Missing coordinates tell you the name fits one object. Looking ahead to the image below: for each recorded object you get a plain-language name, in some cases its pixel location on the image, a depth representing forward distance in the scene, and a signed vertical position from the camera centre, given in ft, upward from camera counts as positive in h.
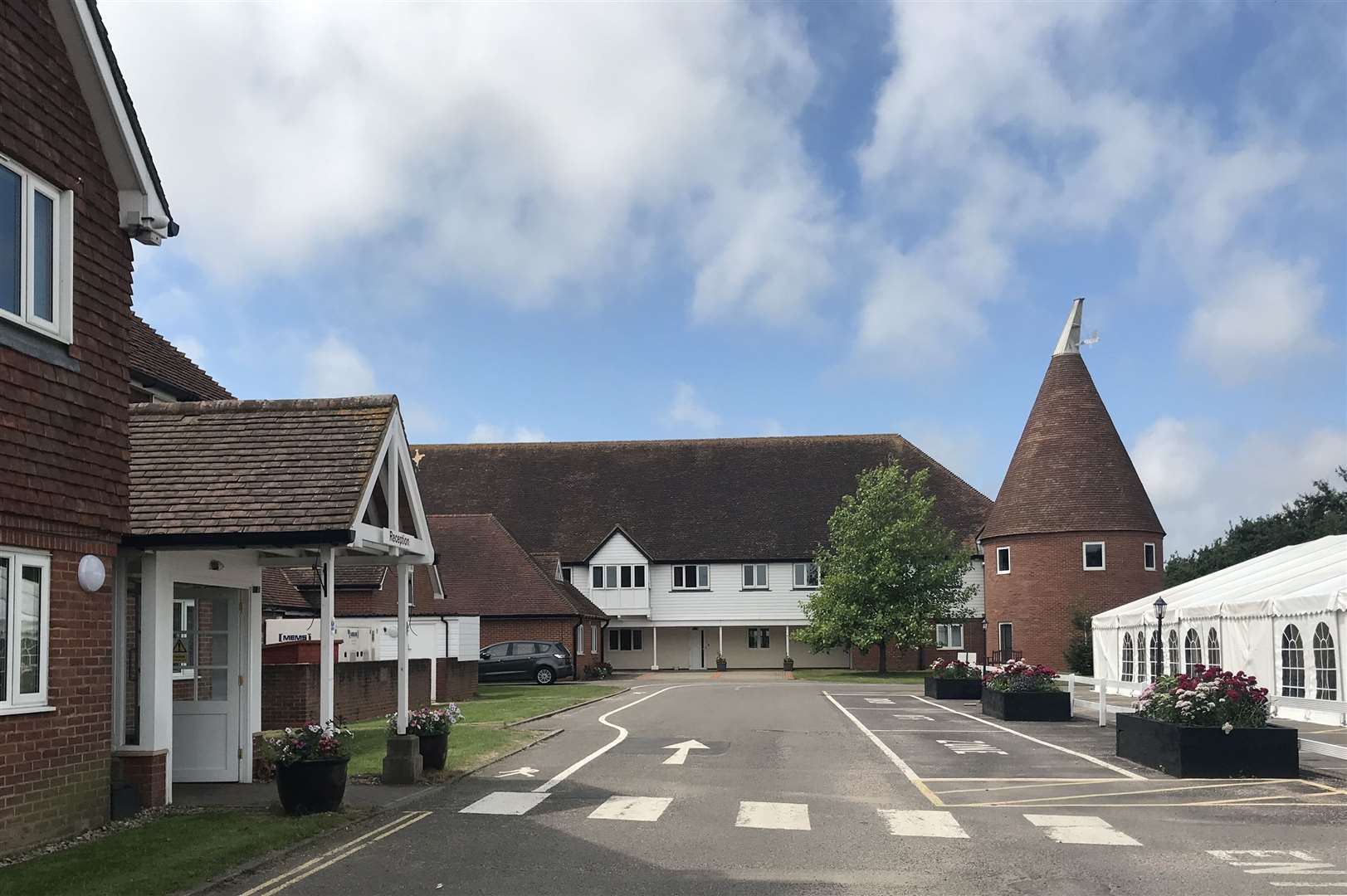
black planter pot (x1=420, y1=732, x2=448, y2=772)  51.72 -7.89
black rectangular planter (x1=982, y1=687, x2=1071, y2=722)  85.87 -10.40
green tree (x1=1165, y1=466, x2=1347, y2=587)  204.13 +2.82
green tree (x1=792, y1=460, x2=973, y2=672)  165.89 -3.02
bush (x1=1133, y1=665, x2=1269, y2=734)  52.85 -6.31
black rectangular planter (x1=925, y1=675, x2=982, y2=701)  111.75 -11.89
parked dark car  147.13 -12.16
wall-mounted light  37.68 -0.37
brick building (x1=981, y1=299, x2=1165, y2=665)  163.22 +3.02
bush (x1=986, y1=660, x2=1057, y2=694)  86.74 -8.64
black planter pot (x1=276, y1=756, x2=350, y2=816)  40.32 -7.17
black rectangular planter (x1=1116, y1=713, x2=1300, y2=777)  52.08 -8.24
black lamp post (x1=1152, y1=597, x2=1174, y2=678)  85.68 -6.79
